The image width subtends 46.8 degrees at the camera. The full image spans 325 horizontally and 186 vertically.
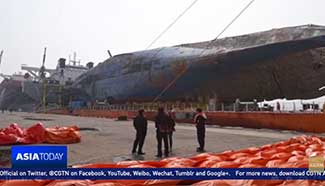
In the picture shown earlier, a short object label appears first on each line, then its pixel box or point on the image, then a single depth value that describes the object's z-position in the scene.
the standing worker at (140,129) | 10.55
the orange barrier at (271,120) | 18.73
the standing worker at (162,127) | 10.30
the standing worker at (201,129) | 11.53
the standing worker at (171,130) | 10.62
